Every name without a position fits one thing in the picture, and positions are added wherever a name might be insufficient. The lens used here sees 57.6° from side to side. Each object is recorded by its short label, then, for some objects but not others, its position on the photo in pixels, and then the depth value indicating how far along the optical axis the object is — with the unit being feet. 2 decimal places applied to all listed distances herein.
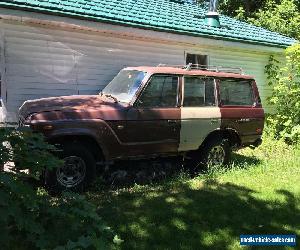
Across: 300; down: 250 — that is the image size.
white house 17.60
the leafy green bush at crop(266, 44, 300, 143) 24.25
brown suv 13.53
